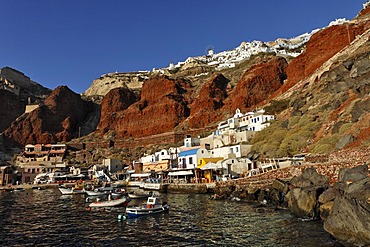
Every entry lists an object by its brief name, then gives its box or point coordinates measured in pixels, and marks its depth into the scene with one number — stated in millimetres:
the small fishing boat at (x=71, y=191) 56531
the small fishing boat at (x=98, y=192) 49938
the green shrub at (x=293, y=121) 56422
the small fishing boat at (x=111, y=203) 36312
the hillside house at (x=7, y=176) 83775
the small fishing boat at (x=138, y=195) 43000
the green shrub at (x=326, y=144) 38375
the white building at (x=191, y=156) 57031
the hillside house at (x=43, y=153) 103500
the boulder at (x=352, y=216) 15914
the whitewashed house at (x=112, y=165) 89731
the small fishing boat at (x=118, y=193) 42059
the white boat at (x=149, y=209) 28538
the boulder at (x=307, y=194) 23766
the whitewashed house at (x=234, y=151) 54031
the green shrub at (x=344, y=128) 40094
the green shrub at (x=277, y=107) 71688
